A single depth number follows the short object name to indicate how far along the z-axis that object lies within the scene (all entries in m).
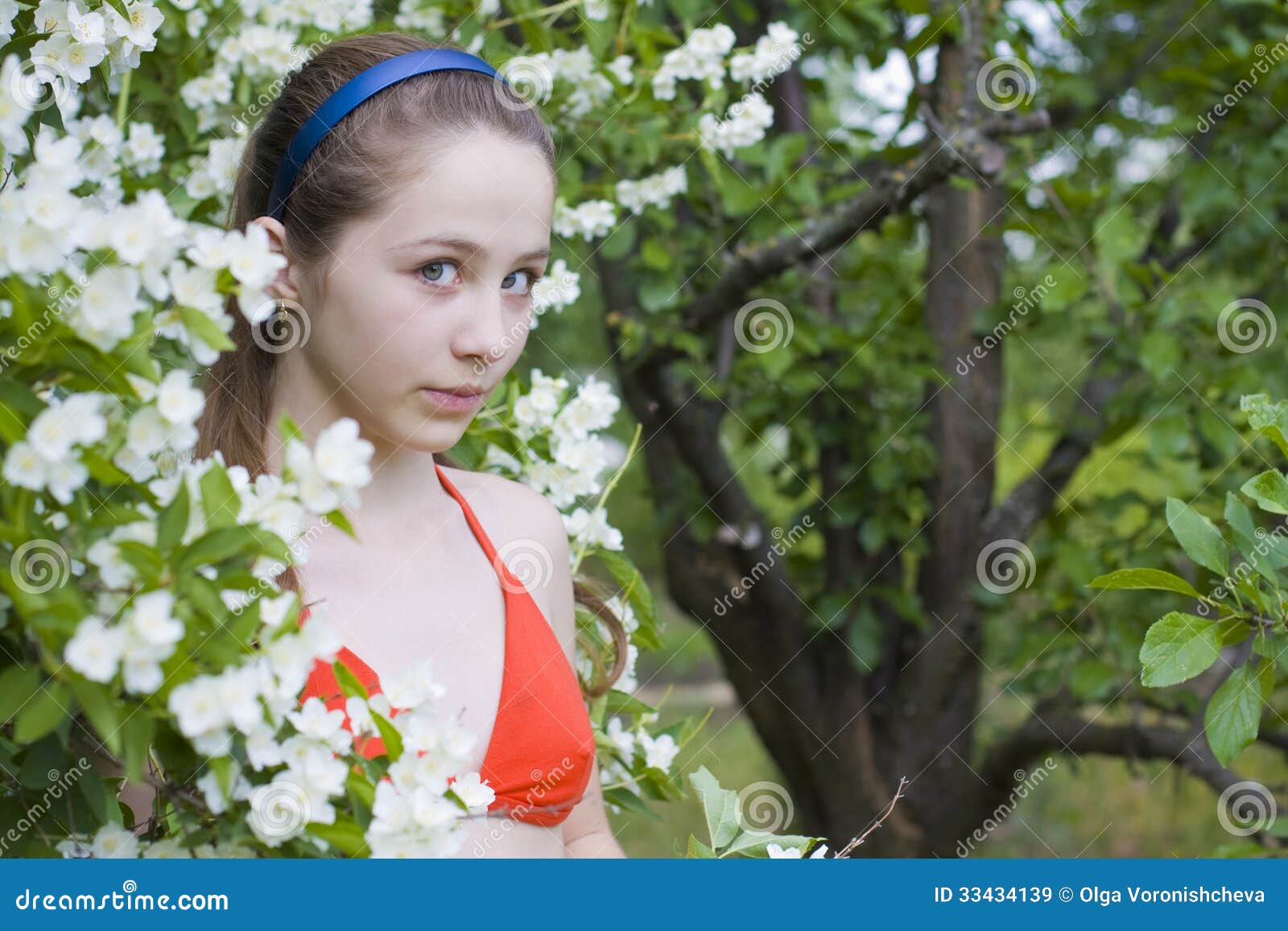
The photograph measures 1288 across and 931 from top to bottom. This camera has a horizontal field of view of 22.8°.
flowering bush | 1.13
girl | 1.34
